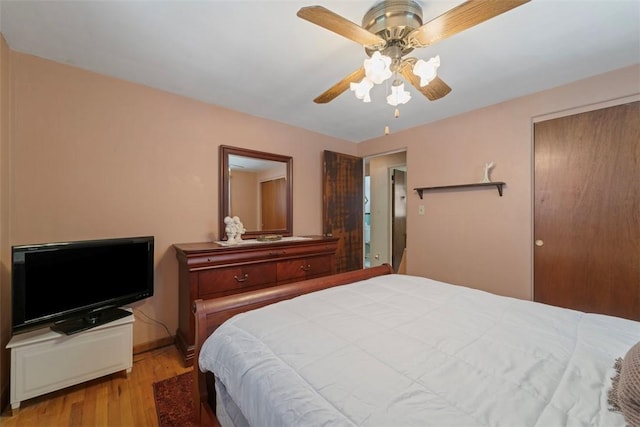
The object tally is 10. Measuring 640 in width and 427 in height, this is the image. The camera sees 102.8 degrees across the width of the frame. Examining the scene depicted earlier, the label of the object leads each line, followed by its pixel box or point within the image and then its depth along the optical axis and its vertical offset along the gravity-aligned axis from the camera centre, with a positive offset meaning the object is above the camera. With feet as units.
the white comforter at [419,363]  2.20 -1.68
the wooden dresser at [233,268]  6.70 -1.66
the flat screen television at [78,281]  4.86 -1.47
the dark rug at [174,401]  4.84 -3.92
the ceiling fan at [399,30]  3.56 +2.82
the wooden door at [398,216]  15.05 -0.25
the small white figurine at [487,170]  8.54 +1.39
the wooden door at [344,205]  11.53 +0.33
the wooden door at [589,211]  6.36 -0.02
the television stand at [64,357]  4.91 -2.99
